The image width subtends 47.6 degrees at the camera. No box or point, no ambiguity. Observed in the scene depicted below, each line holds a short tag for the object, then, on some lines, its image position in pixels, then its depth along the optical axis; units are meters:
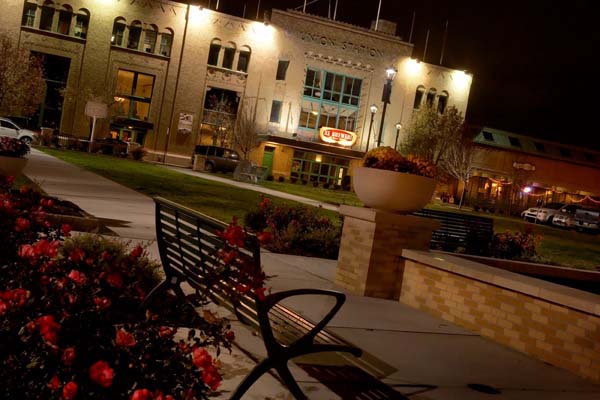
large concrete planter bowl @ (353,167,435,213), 8.41
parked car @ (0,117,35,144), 42.25
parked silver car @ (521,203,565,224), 45.75
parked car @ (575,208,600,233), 41.34
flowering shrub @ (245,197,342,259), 12.38
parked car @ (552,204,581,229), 43.11
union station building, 54.56
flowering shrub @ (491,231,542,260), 14.37
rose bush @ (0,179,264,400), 2.50
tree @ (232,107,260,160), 55.28
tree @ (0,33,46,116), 47.20
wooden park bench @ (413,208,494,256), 13.08
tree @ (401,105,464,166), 60.09
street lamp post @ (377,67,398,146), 29.06
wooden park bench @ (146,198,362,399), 4.06
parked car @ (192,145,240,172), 47.47
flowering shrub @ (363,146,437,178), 8.66
